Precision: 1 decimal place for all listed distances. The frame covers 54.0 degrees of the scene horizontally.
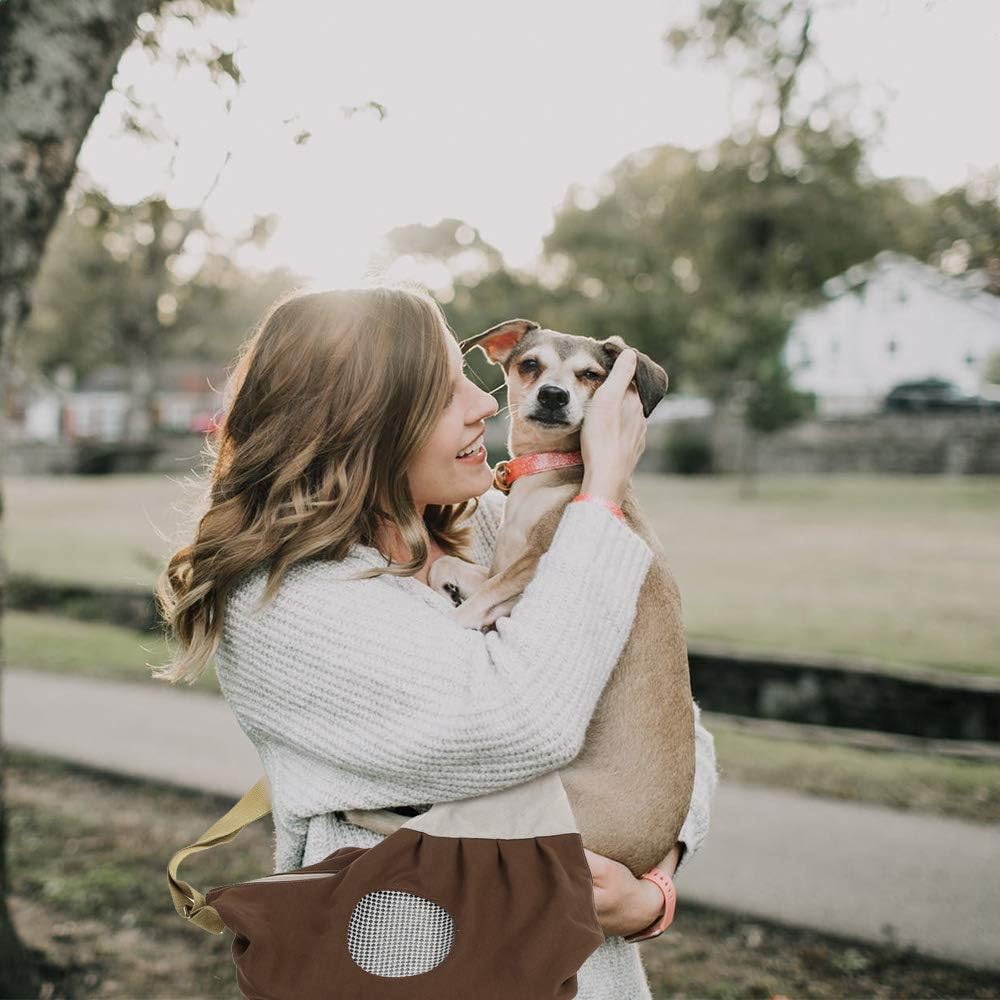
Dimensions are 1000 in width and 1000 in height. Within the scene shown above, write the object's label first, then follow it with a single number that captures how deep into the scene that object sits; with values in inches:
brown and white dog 80.0
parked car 1446.9
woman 69.5
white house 1653.5
